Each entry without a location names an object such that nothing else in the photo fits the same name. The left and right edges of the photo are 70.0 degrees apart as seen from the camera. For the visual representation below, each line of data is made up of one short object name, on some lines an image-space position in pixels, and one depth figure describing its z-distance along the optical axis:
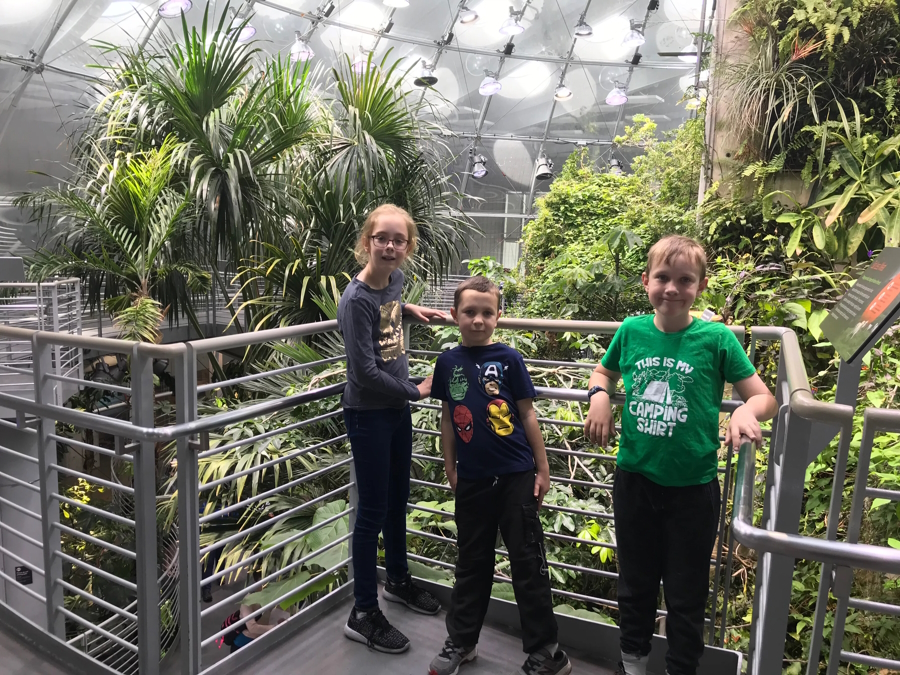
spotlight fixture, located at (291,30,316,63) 12.65
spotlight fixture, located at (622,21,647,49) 13.25
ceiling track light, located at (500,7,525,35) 12.49
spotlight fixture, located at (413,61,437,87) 12.33
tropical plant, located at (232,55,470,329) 5.07
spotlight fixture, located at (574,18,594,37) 12.72
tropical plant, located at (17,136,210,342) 5.35
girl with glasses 2.05
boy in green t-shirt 1.70
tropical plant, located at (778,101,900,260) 4.46
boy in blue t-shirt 1.97
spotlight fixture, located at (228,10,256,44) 12.02
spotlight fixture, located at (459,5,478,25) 12.01
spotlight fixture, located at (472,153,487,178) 16.02
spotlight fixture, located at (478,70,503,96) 13.46
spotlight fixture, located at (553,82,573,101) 14.67
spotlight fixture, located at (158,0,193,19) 8.61
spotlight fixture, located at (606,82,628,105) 14.38
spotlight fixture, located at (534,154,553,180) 13.65
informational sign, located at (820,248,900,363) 1.14
